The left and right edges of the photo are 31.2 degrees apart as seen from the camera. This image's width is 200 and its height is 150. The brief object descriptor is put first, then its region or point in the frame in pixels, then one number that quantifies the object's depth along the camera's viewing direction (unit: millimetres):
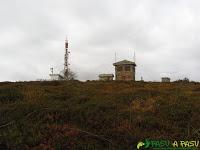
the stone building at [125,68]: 65875
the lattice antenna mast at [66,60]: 74312
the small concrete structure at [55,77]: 56175
